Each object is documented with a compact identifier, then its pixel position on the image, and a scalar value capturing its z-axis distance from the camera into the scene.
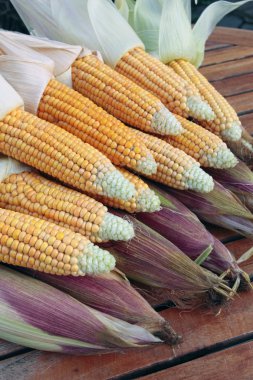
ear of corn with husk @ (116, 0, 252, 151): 0.77
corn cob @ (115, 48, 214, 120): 0.76
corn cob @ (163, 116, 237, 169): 0.72
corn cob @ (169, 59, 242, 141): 0.76
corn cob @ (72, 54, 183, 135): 0.73
